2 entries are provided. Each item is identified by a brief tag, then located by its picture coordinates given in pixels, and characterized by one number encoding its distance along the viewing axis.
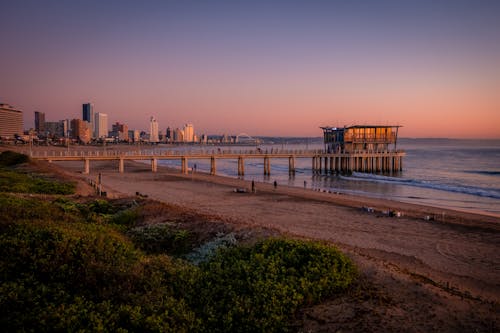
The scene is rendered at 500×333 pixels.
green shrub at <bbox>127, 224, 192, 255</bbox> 11.26
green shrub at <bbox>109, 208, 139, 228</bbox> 14.20
